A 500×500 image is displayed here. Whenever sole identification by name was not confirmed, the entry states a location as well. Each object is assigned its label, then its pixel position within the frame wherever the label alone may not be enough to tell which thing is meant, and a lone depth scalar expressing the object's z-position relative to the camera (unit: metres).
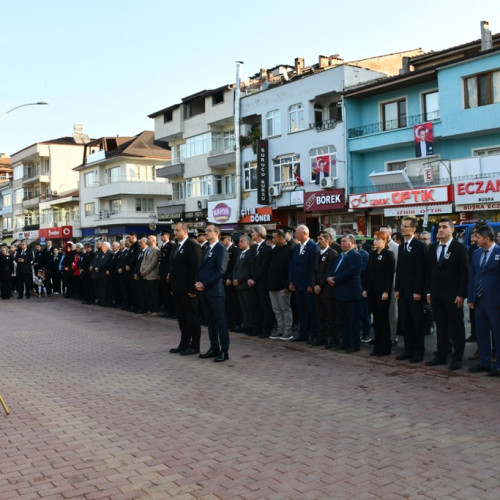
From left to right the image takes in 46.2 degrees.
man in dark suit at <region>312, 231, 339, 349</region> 10.20
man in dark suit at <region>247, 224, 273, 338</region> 11.55
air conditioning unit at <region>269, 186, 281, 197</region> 36.00
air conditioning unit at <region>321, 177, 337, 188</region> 32.41
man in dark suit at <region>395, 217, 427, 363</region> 8.82
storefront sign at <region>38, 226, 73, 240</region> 63.41
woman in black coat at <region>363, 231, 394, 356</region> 9.31
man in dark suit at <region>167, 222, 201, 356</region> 9.78
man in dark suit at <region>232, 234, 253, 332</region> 12.10
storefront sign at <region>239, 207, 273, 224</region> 36.88
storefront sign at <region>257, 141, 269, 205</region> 36.94
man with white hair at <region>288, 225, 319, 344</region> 10.62
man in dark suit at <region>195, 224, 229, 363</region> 9.29
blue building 25.92
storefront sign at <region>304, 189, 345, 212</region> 32.00
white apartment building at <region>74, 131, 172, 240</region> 56.19
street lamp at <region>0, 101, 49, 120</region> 31.66
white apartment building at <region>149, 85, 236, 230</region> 42.28
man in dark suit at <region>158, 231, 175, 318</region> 14.30
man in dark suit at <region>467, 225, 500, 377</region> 7.83
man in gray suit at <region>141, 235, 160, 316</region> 15.39
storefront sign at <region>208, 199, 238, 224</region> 39.68
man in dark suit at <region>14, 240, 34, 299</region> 22.06
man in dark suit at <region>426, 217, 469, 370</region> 8.23
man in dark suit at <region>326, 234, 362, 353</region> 9.73
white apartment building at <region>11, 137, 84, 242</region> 68.11
